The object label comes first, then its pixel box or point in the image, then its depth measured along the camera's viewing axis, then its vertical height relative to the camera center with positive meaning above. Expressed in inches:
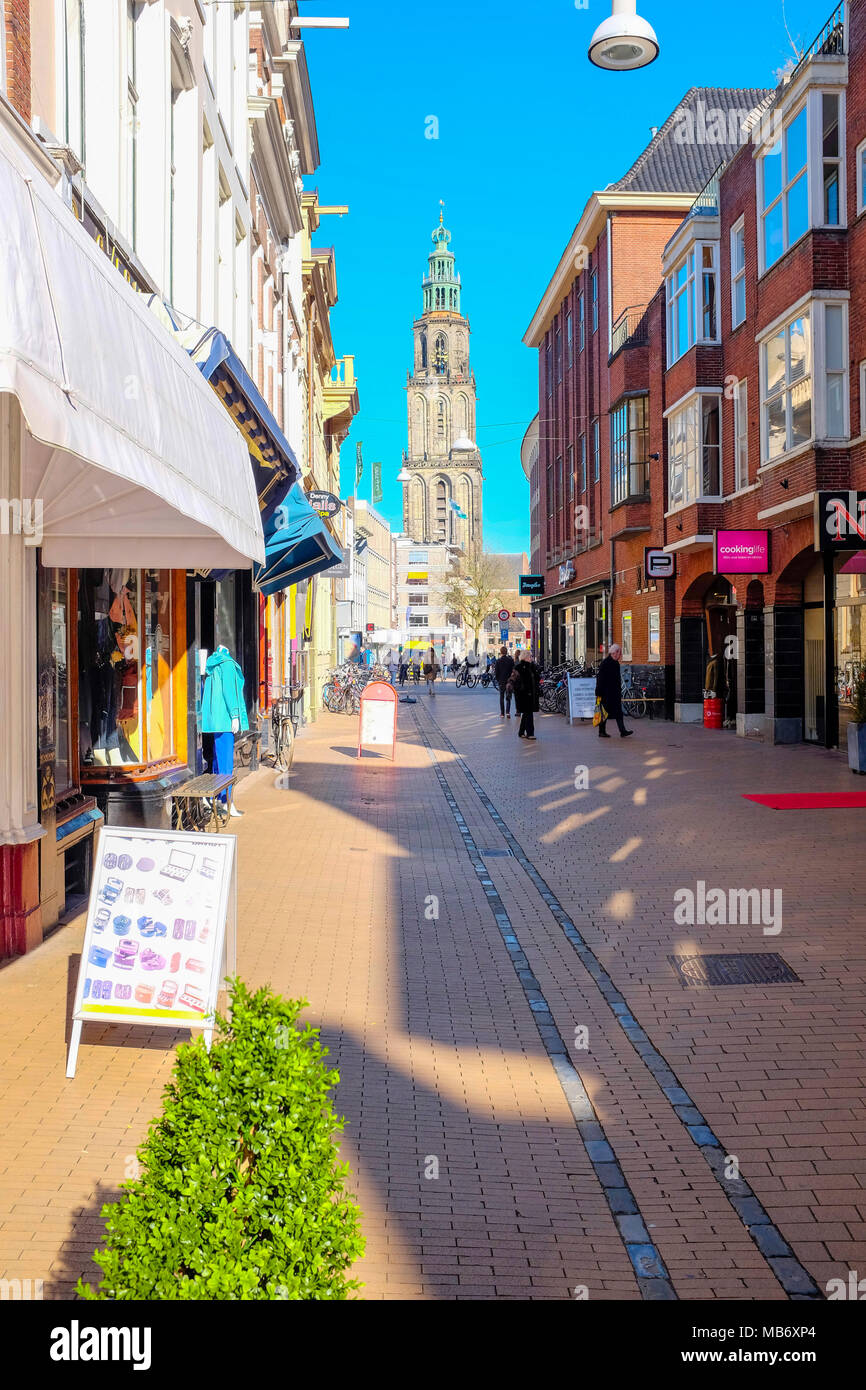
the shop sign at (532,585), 1855.4 +145.7
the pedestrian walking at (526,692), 882.1 -16.0
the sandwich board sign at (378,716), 742.5 -28.3
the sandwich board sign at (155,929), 197.5 -45.2
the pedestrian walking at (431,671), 2002.7 +3.9
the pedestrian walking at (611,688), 900.6 -14.3
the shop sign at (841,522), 666.2 +87.2
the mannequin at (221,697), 474.6 -8.7
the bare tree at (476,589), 3452.3 +276.6
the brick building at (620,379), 1221.7 +364.0
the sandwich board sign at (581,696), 1063.0 -24.5
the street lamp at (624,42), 402.0 +235.3
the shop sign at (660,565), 1086.4 +102.1
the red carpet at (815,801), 502.9 -61.8
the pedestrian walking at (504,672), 1223.1 +0.0
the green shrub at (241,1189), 84.5 -40.9
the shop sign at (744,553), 816.3 +84.6
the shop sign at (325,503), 1019.9 +158.1
